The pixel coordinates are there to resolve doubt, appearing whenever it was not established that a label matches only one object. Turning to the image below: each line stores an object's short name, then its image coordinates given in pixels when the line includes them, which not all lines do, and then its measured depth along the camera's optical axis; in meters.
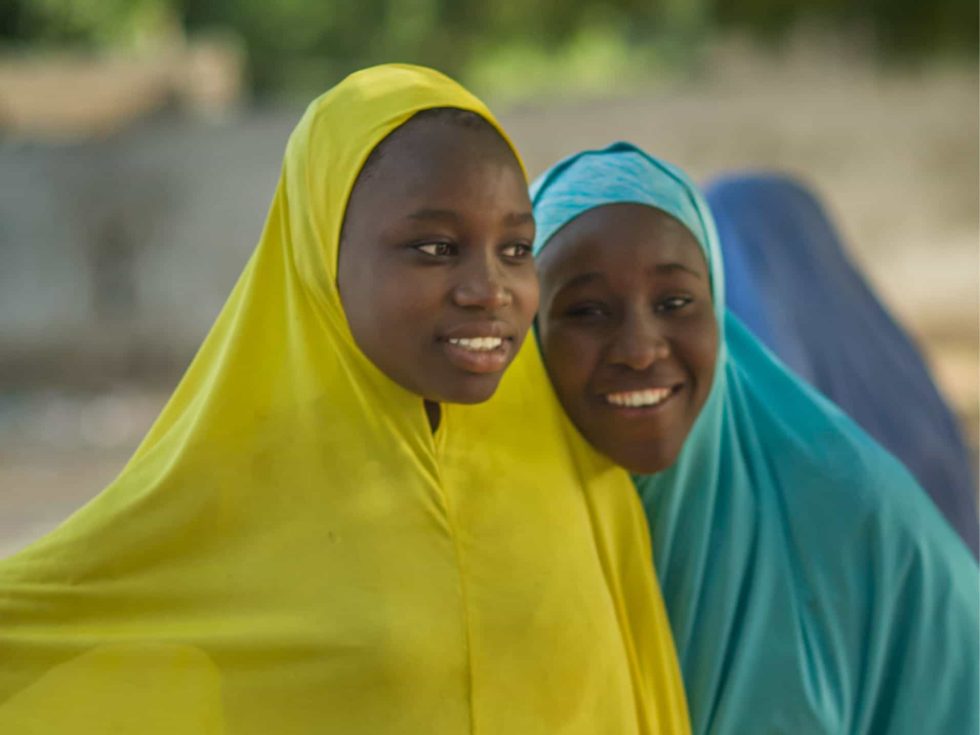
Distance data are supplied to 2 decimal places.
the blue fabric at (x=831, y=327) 2.98
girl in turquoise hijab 1.92
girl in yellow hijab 1.67
